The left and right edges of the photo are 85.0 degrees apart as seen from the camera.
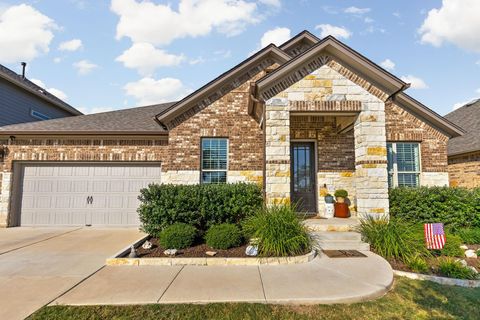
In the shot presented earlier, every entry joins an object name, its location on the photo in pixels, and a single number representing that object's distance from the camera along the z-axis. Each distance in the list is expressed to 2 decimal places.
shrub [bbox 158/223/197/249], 6.27
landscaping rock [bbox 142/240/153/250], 6.42
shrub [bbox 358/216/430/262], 5.84
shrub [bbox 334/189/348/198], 8.77
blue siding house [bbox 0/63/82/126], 12.34
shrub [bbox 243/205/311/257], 5.75
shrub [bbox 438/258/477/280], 4.93
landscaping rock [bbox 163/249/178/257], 5.88
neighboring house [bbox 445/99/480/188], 10.68
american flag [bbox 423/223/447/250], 5.81
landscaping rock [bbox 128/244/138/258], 5.75
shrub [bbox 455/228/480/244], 7.06
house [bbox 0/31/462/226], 9.35
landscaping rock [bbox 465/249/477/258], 6.21
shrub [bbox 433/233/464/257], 6.16
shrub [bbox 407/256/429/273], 5.21
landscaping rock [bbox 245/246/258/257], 5.78
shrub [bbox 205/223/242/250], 6.25
